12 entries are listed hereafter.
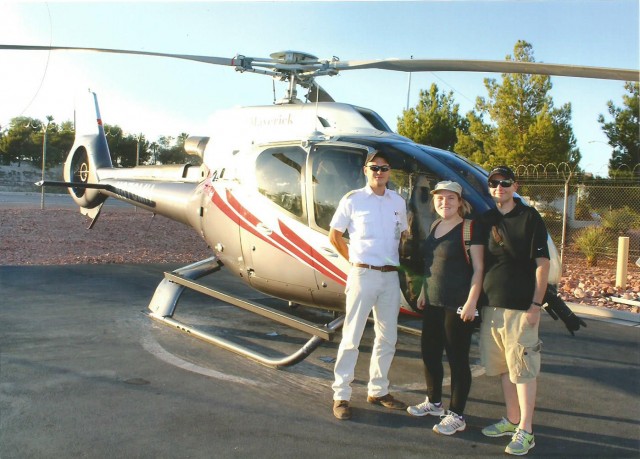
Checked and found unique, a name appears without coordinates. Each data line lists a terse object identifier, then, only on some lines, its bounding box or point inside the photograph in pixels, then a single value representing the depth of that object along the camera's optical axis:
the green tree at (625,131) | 18.44
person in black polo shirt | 3.27
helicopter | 4.38
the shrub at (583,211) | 15.57
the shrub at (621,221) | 13.57
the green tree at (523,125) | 17.36
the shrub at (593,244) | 12.21
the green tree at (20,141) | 46.53
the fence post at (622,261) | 9.43
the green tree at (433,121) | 22.72
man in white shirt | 3.84
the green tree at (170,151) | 47.97
